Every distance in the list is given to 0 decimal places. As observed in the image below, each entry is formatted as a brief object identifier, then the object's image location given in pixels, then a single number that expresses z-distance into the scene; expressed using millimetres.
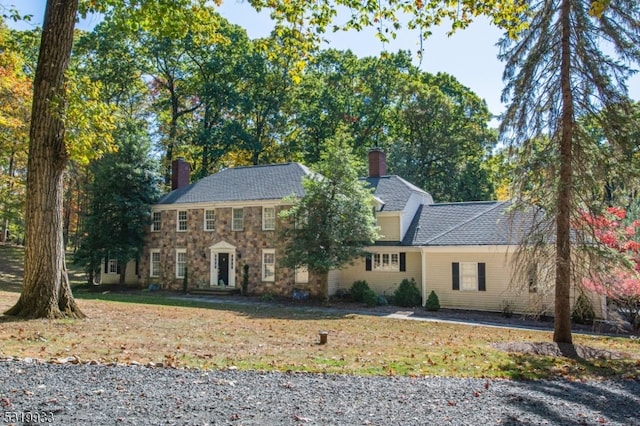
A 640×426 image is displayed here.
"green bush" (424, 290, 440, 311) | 18062
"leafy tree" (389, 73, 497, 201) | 33812
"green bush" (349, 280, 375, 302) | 20078
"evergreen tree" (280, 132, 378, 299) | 18516
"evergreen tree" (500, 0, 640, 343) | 10117
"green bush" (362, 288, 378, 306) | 19219
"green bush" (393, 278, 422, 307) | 19109
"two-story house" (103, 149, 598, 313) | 18312
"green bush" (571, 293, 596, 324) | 15367
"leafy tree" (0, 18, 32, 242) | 13288
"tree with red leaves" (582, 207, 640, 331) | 10734
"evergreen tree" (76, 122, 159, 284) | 24500
